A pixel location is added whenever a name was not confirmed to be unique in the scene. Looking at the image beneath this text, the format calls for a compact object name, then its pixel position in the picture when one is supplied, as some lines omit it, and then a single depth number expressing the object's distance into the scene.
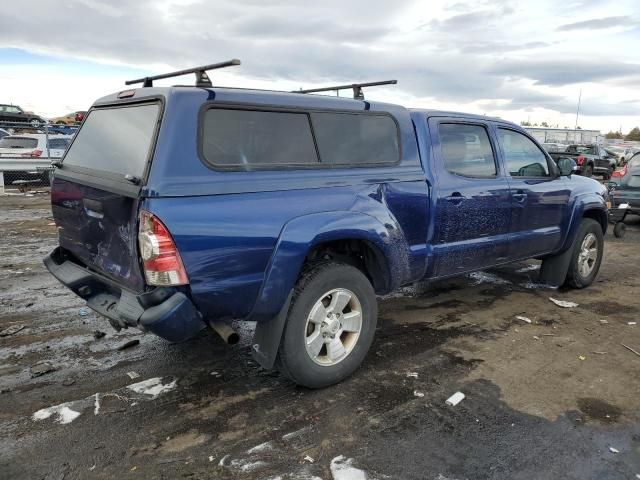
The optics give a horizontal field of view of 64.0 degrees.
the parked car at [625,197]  9.90
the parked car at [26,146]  15.16
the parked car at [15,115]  28.97
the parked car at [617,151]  26.49
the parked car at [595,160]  24.02
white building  39.79
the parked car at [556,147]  24.82
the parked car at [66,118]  39.42
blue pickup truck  2.84
